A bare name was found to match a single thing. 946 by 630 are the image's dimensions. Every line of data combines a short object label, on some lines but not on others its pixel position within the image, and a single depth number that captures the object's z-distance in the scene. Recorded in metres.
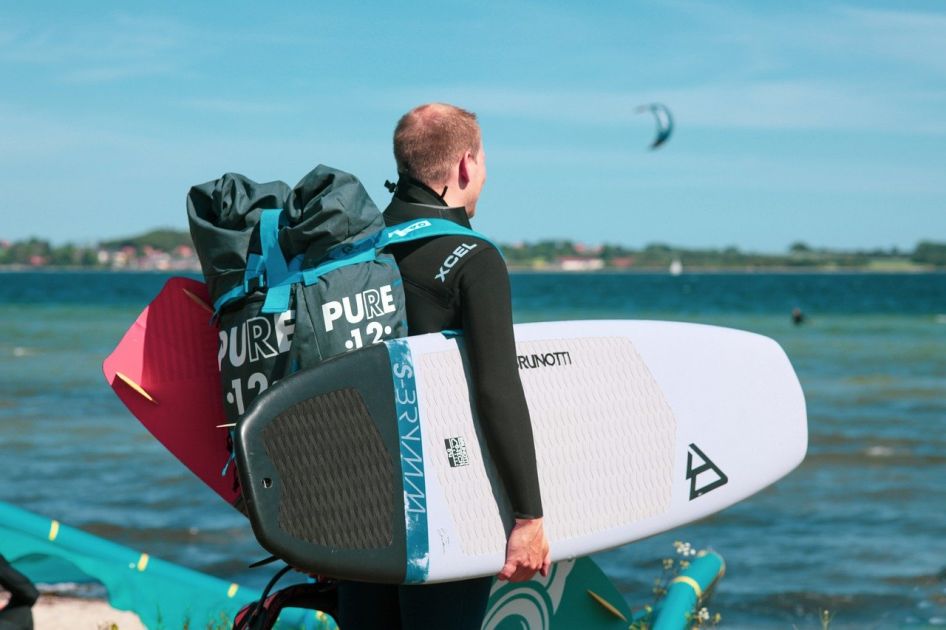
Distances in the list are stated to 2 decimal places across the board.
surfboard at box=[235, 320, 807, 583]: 4.60
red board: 5.30
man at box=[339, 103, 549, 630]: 4.42
